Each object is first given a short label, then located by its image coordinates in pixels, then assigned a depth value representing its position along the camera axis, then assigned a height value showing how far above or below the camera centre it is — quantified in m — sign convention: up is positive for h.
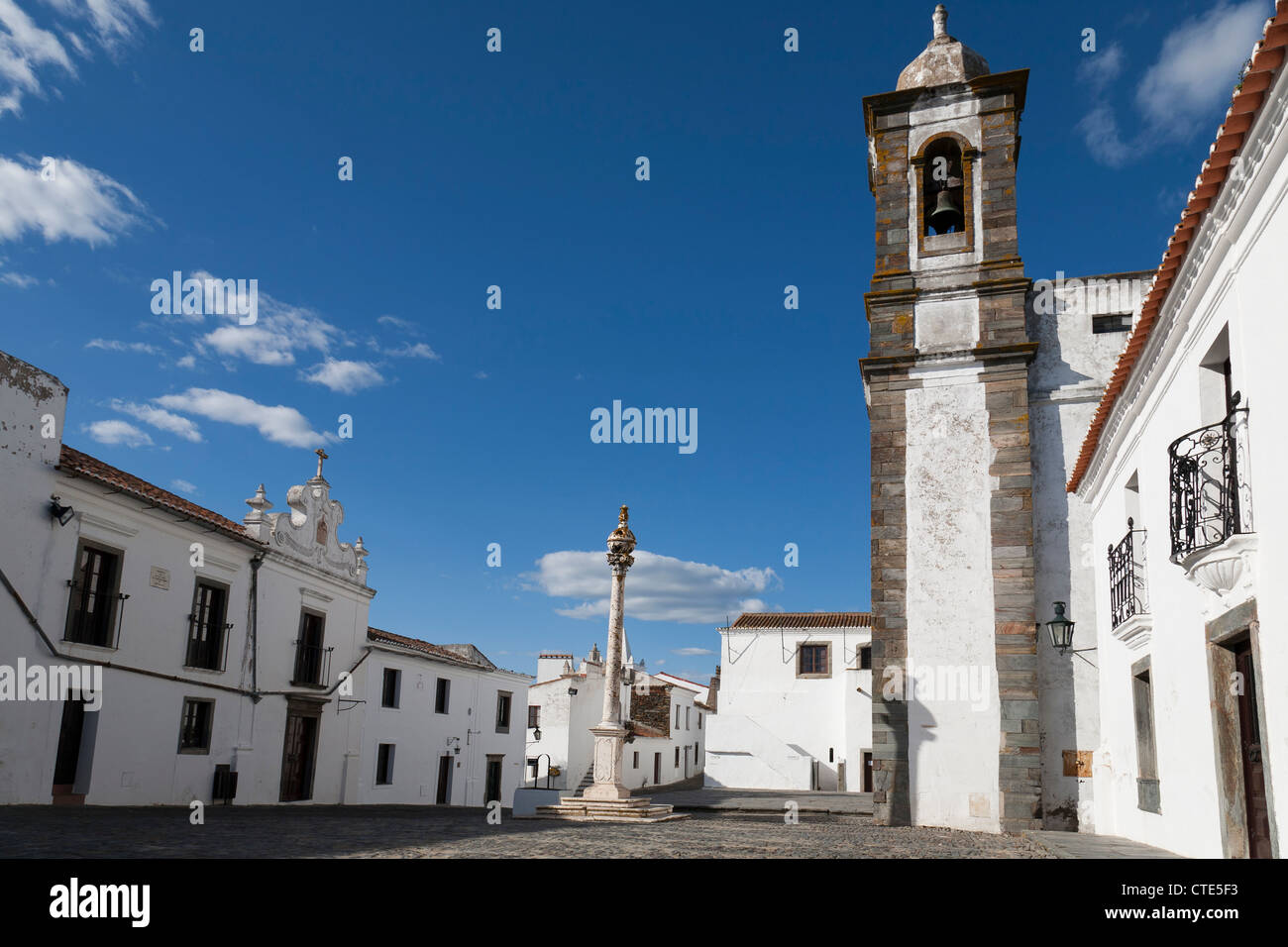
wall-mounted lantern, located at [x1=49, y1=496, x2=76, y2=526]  13.40 +2.18
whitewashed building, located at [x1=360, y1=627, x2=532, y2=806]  22.62 -1.07
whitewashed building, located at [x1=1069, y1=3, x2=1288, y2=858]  5.15 +1.34
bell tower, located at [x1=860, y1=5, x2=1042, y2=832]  12.36 +3.22
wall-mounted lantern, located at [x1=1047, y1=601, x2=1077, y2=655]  11.54 +0.85
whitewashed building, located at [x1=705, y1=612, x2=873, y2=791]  28.62 -0.32
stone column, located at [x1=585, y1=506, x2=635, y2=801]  14.12 -0.25
